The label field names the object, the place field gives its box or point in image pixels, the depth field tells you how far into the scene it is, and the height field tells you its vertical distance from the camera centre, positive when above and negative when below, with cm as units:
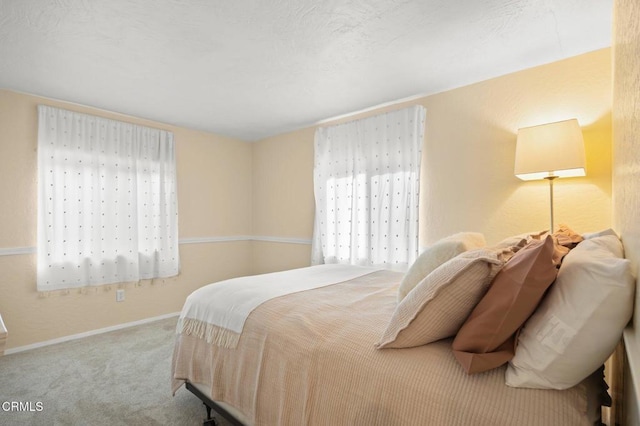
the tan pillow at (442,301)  105 -33
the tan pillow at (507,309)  94 -31
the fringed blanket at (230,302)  164 -52
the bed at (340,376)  90 -58
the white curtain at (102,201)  299 +12
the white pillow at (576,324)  78 -31
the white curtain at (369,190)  307 +22
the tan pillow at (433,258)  139 -22
